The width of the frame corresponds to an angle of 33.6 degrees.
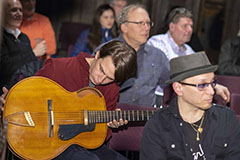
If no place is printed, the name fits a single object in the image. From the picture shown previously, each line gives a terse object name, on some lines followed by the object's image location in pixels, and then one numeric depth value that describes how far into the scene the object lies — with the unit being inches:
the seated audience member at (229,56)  239.0
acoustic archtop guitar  118.5
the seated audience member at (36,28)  211.9
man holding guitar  130.2
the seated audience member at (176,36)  199.4
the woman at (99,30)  244.1
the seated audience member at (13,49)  157.6
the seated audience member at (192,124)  109.4
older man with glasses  171.5
